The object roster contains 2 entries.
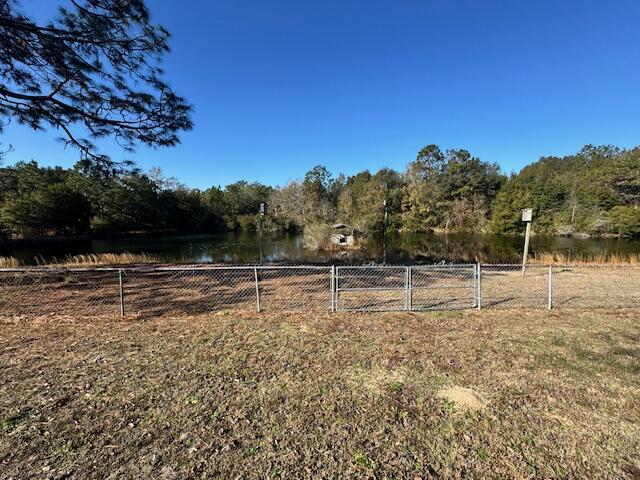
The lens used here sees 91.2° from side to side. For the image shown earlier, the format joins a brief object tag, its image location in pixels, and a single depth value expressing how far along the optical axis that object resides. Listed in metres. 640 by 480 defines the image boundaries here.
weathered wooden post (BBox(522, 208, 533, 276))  9.75
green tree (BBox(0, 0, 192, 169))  5.89
